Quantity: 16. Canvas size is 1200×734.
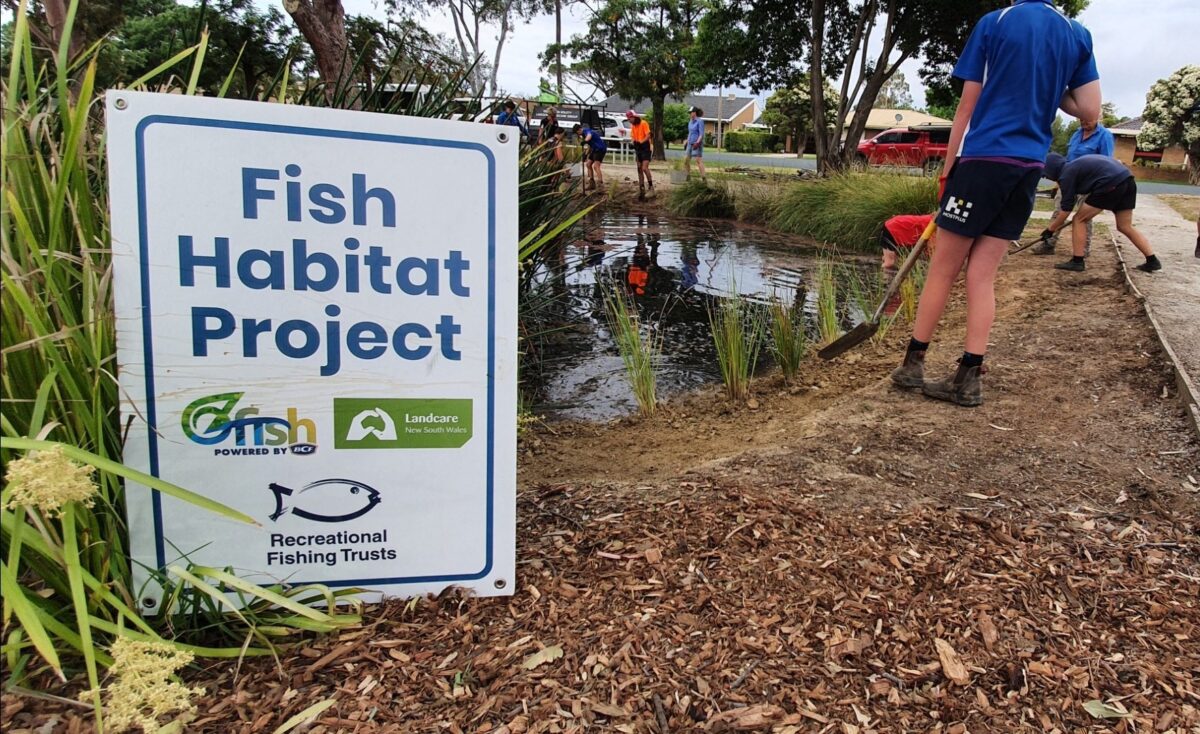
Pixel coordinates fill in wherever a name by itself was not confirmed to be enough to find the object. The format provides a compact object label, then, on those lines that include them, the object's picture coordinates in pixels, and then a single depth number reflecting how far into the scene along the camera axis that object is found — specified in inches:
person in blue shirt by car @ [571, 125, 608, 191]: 525.3
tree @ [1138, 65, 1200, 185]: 1439.5
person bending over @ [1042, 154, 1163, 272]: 249.0
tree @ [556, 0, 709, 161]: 1258.6
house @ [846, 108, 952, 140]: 2300.4
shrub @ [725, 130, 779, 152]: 2196.1
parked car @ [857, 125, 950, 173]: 958.9
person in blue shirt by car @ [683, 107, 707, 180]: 657.6
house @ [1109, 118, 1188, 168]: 1769.2
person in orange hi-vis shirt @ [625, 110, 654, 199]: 592.7
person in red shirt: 244.4
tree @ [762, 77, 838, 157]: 2119.8
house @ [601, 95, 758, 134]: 3142.2
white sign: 57.4
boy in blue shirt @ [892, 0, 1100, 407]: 117.9
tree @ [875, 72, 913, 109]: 3596.5
